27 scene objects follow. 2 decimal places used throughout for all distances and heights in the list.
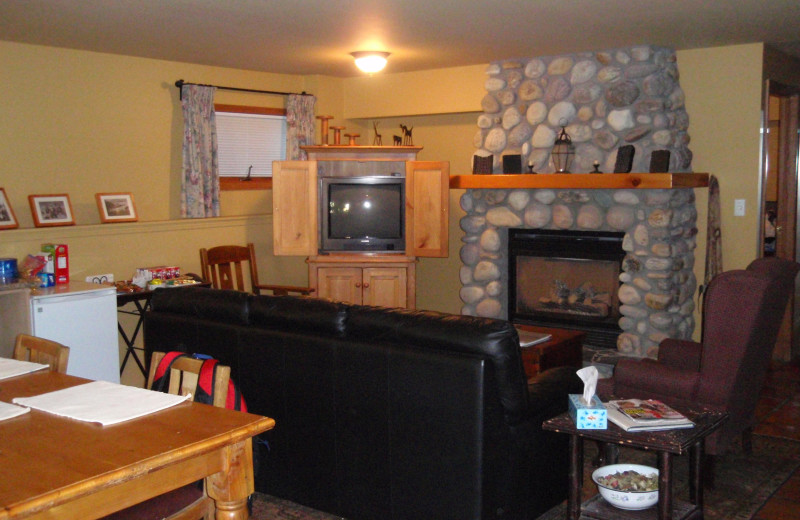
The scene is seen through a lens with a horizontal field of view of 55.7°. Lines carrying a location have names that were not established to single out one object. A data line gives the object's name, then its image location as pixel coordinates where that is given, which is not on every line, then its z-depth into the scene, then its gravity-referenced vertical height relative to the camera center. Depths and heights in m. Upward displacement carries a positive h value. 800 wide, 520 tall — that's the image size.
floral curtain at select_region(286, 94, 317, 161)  6.52 +0.74
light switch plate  5.37 +0.01
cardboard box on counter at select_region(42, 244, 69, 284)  4.71 -0.31
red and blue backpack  2.44 -0.57
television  6.16 -0.04
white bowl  2.69 -1.03
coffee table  4.03 -0.79
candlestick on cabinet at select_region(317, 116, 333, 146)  6.29 +0.67
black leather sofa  2.71 -0.76
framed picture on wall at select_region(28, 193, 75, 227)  4.97 +0.00
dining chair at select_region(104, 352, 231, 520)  2.19 -0.86
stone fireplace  5.29 +0.06
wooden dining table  1.66 -0.60
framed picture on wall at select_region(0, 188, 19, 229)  4.79 -0.03
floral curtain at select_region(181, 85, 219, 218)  5.79 +0.43
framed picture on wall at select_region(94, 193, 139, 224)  5.32 +0.02
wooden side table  2.54 -0.88
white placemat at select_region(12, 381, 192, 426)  2.09 -0.56
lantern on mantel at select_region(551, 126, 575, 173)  5.57 +0.42
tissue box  2.65 -0.73
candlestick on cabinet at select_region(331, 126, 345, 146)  6.20 +0.60
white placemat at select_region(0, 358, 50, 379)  2.56 -0.54
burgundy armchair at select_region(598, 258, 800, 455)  3.20 -0.65
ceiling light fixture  5.39 +1.07
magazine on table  2.64 -0.74
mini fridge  4.29 -0.66
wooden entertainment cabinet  5.98 -0.21
